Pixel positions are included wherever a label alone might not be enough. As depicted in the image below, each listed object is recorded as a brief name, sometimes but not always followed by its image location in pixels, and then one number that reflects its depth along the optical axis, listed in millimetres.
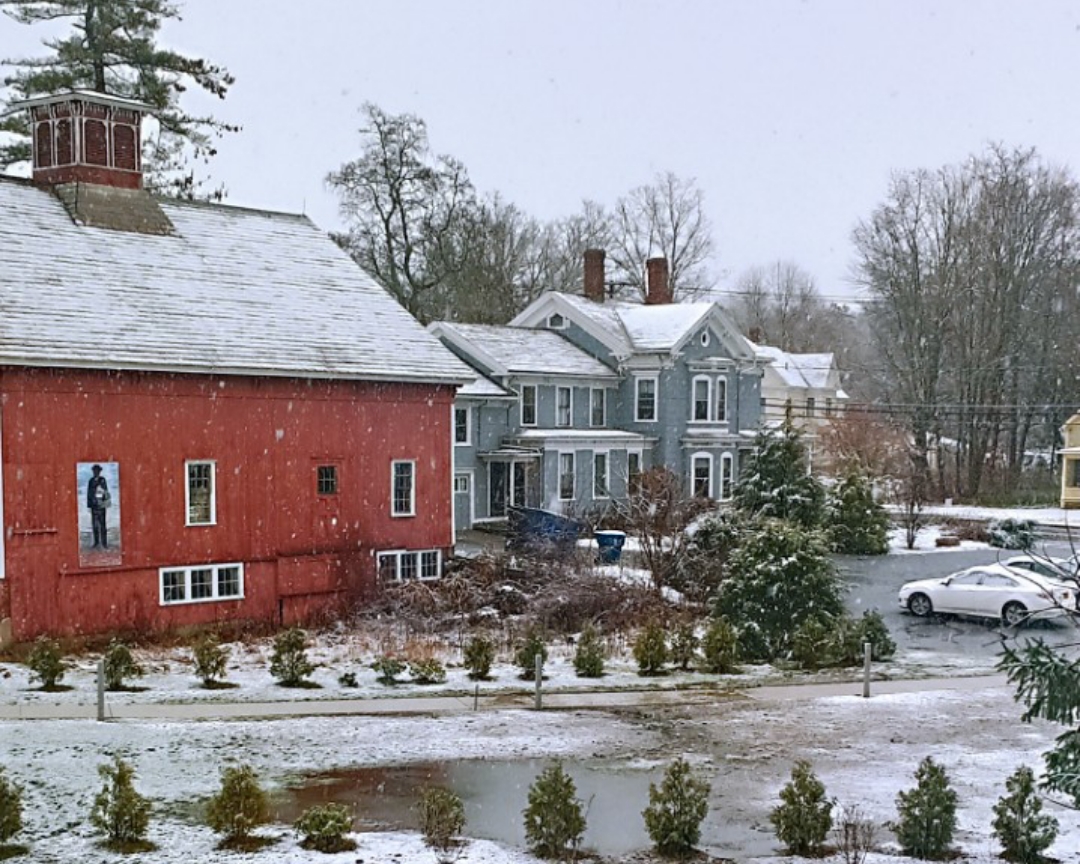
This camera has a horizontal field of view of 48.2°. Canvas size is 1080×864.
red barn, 22844
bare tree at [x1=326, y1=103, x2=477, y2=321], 56219
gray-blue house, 41562
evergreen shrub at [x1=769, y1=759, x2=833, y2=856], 11906
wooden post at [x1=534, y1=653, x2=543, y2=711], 18453
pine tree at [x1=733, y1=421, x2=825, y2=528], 36406
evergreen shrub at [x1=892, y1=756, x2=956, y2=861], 11812
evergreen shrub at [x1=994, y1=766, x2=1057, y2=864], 11633
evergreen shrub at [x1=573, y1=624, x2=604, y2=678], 20828
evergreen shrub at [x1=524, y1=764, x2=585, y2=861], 11664
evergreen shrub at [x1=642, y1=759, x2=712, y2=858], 11875
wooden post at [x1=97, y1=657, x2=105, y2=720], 16922
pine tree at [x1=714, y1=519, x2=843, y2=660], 23422
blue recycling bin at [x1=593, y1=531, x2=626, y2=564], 32906
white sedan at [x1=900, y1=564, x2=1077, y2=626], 26766
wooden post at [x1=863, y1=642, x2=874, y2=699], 19797
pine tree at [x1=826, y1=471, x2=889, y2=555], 39938
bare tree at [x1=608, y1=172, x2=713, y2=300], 73812
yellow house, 54969
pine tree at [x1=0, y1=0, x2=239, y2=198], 40250
